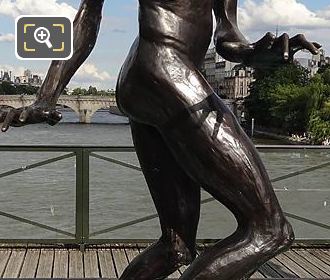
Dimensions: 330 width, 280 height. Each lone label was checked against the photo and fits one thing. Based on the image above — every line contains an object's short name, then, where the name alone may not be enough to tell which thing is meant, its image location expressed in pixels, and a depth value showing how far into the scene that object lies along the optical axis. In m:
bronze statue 2.68
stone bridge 59.75
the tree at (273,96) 62.91
